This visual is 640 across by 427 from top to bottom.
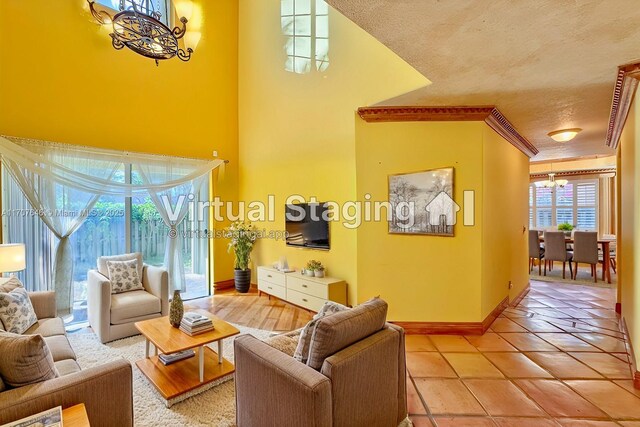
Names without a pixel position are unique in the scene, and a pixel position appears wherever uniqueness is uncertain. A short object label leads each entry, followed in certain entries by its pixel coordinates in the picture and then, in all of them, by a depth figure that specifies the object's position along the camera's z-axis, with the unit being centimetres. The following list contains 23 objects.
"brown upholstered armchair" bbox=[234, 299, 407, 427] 155
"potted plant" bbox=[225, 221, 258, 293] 537
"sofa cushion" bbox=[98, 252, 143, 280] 385
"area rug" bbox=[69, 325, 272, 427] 211
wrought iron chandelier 237
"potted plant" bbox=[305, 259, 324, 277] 427
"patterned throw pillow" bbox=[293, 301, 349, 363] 181
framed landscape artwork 349
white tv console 397
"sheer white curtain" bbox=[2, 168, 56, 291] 360
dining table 592
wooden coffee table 235
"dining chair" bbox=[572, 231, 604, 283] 606
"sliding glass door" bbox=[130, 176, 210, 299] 475
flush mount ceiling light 411
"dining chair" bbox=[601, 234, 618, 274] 672
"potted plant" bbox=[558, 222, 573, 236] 716
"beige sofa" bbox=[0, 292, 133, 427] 138
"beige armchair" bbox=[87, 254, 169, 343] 330
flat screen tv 439
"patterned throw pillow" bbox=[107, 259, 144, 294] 378
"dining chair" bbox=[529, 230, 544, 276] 699
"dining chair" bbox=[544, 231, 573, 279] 639
